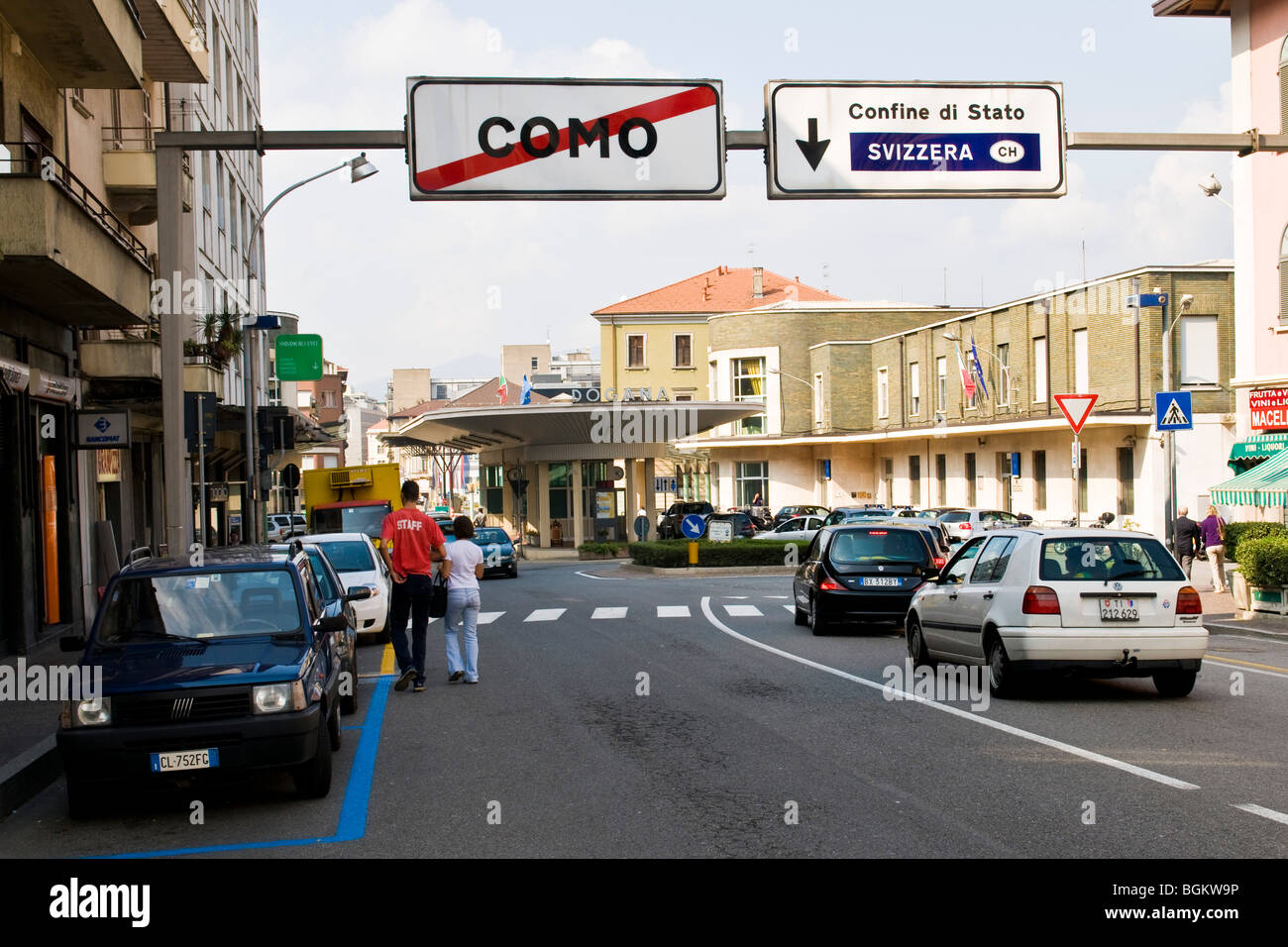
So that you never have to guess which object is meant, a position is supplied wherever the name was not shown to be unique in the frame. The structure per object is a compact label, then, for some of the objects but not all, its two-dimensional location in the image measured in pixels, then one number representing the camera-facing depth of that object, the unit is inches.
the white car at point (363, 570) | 730.8
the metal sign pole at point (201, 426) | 761.0
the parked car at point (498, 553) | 1481.3
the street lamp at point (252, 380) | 1132.5
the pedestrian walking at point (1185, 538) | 1009.5
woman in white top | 538.0
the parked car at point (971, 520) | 1489.9
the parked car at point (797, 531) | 1702.8
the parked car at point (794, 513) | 2153.1
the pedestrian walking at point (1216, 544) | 962.7
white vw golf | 458.6
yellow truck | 1250.0
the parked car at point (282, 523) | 1439.3
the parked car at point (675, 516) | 2142.0
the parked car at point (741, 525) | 1920.0
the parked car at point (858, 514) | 1644.9
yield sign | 930.1
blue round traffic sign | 1472.7
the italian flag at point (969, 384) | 2005.4
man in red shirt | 534.0
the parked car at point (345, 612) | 454.3
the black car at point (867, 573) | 725.3
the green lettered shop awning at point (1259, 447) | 1099.9
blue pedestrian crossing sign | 878.4
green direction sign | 1270.9
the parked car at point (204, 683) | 315.9
